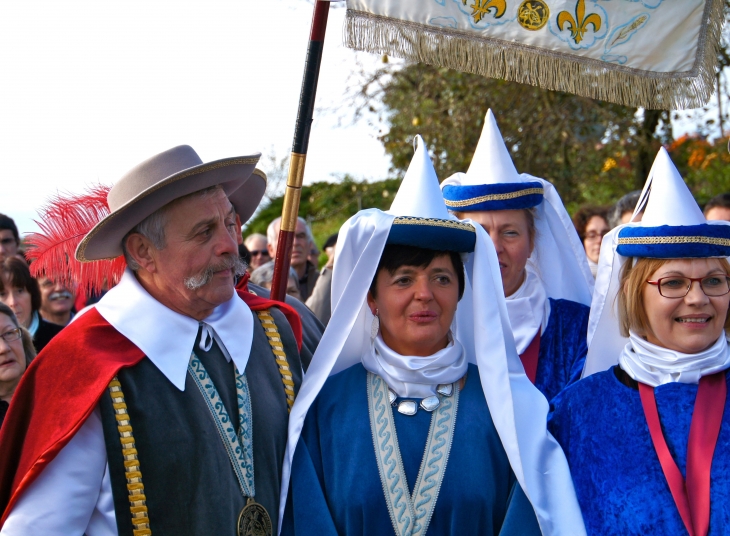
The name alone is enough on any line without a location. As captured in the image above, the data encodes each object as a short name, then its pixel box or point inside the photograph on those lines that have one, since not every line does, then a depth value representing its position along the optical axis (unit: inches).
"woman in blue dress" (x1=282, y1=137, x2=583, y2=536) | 104.1
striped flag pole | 130.0
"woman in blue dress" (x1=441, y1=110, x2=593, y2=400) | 145.6
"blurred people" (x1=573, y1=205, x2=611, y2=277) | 259.0
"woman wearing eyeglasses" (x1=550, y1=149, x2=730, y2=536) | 103.3
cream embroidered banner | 133.7
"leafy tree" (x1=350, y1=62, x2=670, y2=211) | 385.4
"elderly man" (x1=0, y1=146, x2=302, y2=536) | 98.3
